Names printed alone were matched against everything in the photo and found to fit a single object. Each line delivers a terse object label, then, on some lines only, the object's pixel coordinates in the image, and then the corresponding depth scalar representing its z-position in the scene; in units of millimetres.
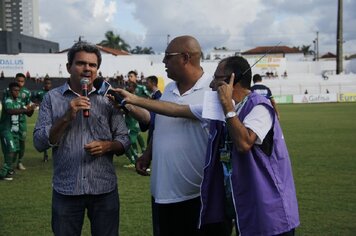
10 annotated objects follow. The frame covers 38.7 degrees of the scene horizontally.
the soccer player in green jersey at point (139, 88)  11070
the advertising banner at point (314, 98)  48812
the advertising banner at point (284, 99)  49328
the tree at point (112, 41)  89594
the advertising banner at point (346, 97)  49219
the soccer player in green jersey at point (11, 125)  10188
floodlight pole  51906
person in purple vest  3146
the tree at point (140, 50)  114881
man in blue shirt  3596
